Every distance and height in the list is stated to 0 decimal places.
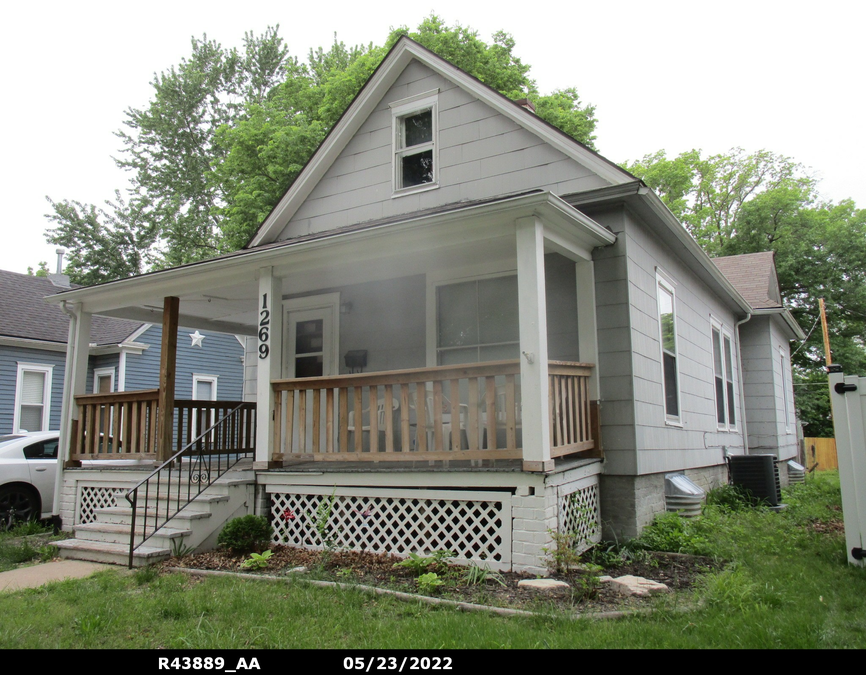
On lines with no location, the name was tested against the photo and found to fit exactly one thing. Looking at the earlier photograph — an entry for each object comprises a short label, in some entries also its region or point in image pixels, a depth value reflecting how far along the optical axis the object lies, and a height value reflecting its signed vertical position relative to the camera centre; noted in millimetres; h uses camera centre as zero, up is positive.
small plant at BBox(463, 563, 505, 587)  5098 -1178
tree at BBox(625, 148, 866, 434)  26594 +7421
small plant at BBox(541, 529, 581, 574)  5070 -1004
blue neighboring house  15586 +1945
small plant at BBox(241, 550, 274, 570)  5715 -1157
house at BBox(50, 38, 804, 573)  5777 +1240
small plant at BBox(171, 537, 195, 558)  6215 -1133
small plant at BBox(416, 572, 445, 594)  4794 -1141
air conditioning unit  9574 -777
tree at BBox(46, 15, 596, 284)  19500 +10613
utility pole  20895 +3307
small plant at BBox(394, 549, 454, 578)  5383 -1111
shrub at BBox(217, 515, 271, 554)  6250 -1009
